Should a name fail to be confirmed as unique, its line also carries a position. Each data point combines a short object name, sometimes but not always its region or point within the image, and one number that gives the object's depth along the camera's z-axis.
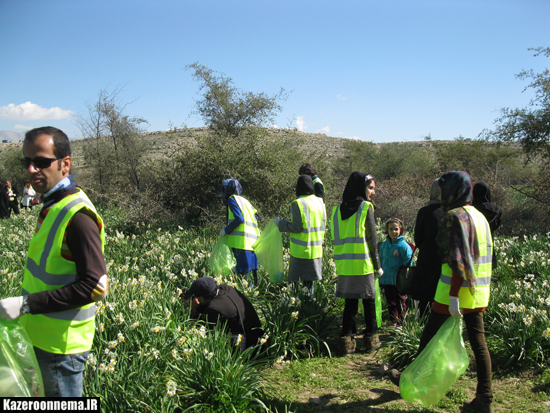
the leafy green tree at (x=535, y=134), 11.59
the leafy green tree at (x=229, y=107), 13.91
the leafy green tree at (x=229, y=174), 11.16
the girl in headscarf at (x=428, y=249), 3.96
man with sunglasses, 1.91
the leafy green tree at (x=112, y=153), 16.14
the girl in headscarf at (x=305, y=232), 5.04
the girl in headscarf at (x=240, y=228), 5.66
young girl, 4.96
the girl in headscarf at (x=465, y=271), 3.05
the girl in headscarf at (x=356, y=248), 4.32
